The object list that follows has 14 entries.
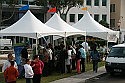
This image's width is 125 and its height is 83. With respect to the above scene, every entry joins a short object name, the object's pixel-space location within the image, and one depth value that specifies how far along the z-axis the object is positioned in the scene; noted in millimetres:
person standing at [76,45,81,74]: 19922
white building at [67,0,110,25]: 61500
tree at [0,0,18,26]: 42662
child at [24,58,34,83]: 12588
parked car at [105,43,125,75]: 18812
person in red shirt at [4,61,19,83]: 11734
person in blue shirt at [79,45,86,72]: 20234
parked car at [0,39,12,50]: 46144
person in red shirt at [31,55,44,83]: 13648
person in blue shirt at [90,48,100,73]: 20016
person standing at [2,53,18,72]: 12603
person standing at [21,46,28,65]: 17653
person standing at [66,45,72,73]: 19594
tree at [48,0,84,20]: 51531
